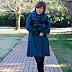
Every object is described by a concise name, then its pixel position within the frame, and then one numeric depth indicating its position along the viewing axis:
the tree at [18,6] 26.78
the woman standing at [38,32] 4.80
